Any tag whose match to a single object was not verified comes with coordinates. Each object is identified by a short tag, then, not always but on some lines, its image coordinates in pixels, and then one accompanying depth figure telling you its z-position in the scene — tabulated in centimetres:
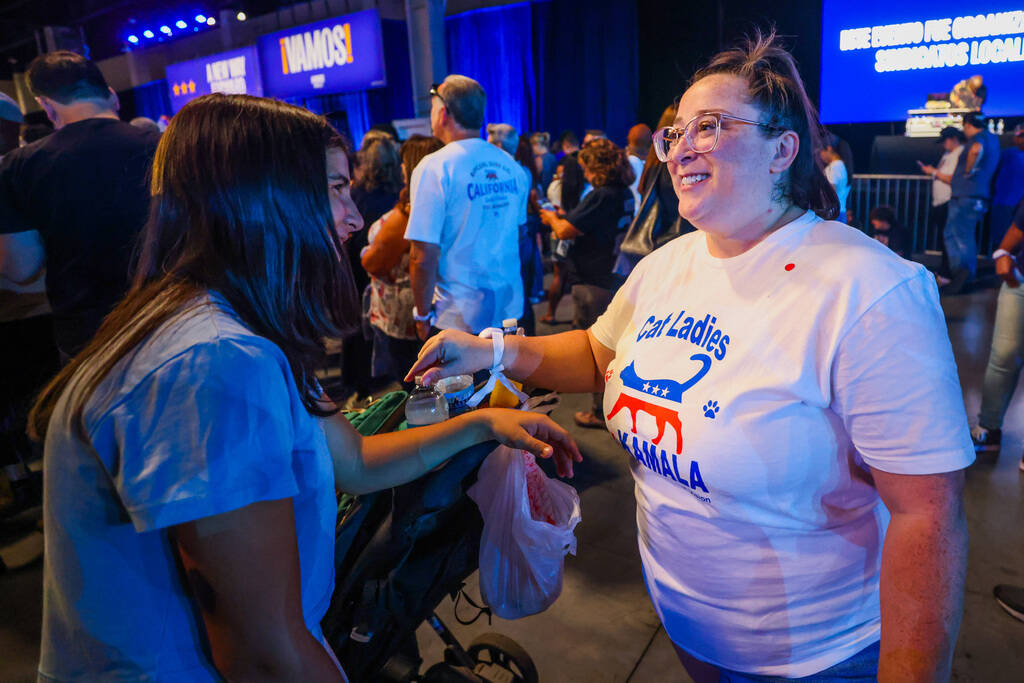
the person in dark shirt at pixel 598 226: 405
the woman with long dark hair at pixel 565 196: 601
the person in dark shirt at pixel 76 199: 259
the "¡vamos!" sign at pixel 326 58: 1170
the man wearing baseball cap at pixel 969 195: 693
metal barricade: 864
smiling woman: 98
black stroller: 138
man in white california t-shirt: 297
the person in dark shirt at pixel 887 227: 696
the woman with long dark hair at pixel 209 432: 78
